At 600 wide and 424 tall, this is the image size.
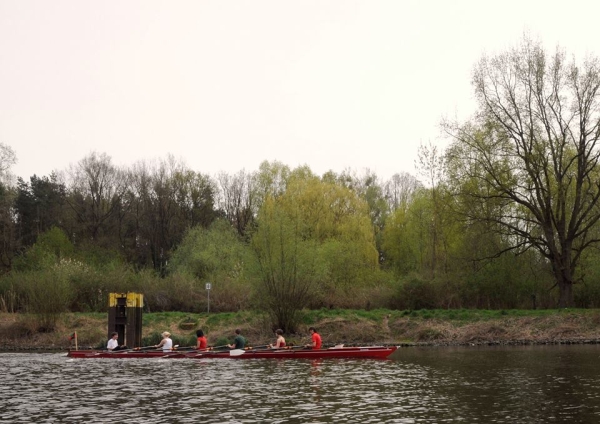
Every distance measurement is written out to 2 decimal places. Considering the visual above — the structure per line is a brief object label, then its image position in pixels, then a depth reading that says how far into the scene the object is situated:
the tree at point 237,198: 84.44
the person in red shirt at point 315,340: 33.03
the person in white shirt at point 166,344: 35.41
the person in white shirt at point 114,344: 36.19
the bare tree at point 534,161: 44.56
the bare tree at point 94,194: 79.25
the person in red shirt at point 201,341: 34.97
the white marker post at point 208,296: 47.27
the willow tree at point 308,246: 40.41
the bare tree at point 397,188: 94.44
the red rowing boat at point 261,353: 31.88
